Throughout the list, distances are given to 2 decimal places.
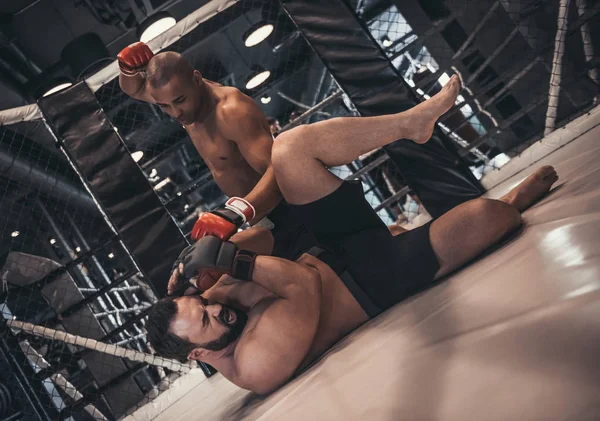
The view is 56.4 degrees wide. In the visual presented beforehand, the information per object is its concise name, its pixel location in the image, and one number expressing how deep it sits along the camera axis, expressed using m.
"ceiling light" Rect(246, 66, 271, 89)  6.26
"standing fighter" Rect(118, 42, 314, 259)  1.95
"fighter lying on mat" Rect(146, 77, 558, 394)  1.53
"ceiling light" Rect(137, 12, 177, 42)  4.15
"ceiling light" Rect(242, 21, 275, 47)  5.22
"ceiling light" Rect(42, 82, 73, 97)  4.49
